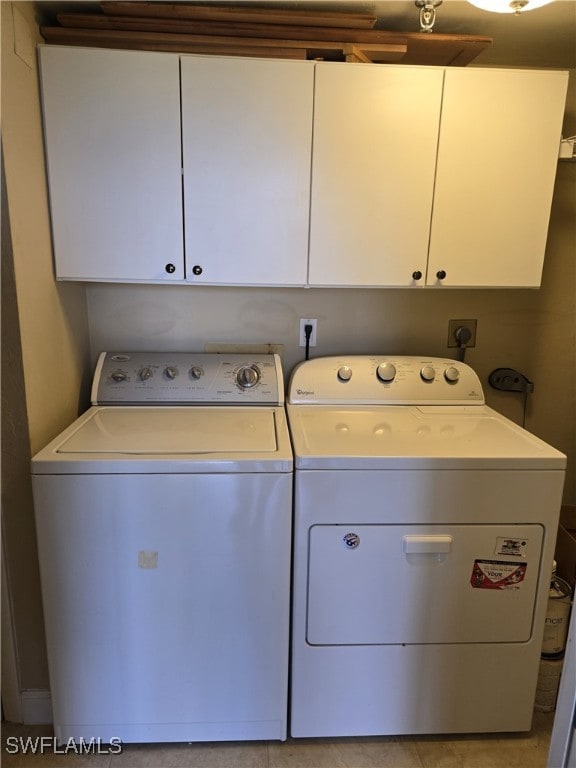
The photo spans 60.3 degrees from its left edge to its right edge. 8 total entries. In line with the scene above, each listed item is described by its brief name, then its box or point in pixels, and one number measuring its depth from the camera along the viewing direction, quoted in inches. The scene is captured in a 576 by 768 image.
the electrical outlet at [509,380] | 82.1
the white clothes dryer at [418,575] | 54.6
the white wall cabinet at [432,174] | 60.6
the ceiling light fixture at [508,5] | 47.7
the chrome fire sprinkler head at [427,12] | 57.3
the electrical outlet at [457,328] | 80.2
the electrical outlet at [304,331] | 78.0
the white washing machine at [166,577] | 52.5
